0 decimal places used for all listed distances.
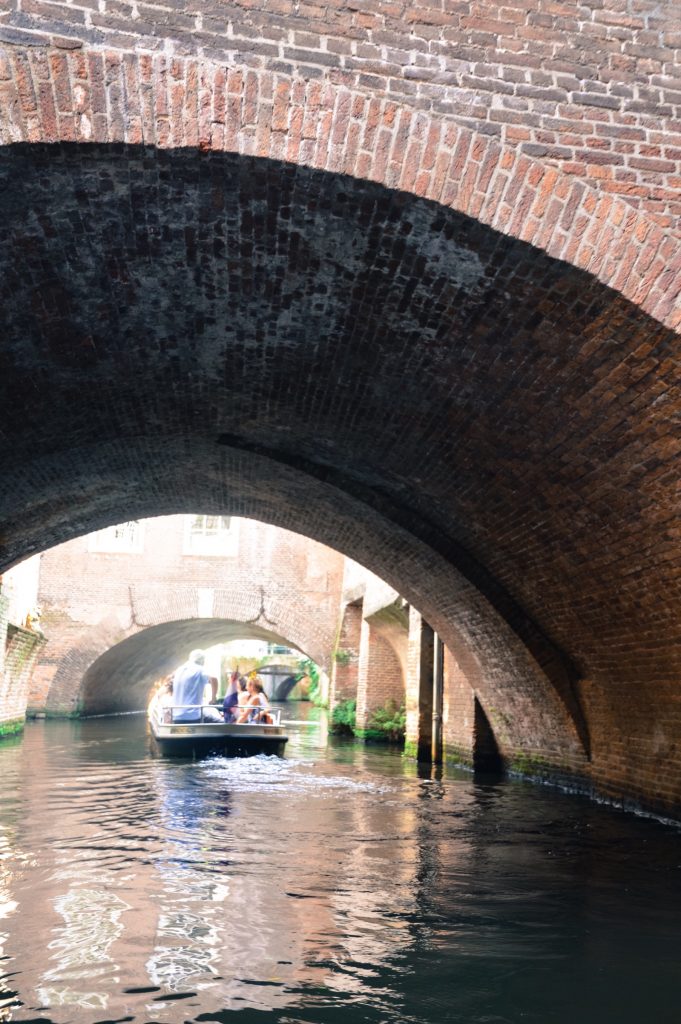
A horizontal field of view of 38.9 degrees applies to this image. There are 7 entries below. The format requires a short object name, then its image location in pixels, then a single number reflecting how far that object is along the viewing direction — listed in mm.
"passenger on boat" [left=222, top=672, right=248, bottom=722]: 17250
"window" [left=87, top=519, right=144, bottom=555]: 23422
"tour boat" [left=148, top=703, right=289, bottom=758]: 15430
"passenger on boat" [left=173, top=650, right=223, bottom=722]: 15867
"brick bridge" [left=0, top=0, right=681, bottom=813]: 4477
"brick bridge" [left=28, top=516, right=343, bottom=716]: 23109
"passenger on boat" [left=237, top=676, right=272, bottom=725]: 16766
